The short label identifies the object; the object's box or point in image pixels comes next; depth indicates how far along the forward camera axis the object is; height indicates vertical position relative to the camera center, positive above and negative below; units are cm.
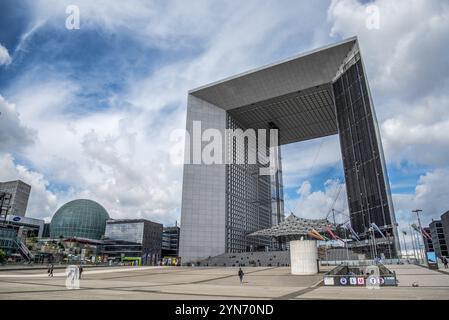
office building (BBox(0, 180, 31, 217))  19000 +3850
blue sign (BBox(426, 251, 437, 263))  4126 +19
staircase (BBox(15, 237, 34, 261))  9760 +163
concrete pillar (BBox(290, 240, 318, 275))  3844 +9
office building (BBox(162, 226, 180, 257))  16112 +816
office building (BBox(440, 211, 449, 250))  12175 +1379
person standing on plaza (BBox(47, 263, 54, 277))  3565 -175
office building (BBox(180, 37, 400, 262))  8394 +3961
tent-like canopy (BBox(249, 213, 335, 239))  9431 +937
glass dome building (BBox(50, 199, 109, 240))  14388 +1641
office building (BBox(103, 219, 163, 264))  13475 +910
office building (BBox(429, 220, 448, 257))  13712 +840
